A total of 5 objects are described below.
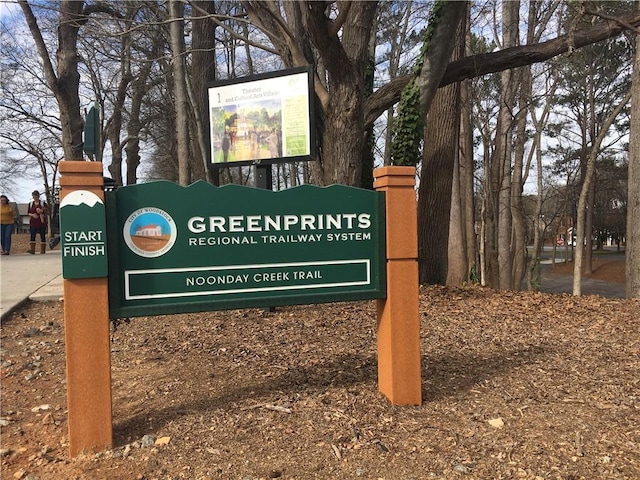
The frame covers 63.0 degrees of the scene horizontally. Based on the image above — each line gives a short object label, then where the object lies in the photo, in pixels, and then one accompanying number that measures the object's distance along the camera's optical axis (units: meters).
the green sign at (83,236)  3.05
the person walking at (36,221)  13.67
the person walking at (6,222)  12.58
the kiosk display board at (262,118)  6.05
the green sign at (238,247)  3.26
